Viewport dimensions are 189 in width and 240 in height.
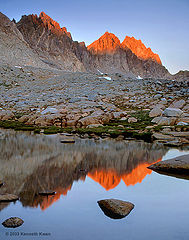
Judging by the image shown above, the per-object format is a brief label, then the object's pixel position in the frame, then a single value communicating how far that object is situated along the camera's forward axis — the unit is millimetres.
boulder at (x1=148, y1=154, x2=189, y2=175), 9711
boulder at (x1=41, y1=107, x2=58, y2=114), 28616
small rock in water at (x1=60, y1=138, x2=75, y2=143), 17169
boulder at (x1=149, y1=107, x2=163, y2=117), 27641
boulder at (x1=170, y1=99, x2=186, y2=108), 29956
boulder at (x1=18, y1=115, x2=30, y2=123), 29297
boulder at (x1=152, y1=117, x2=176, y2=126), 24109
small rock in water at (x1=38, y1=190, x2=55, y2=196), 6602
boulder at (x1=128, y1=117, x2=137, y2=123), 26622
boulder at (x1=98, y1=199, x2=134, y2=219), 5622
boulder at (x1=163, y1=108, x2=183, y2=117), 25030
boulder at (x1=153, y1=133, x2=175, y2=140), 19100
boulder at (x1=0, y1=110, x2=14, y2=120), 31484
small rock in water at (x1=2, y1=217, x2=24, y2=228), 4820
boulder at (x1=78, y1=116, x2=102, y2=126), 26234
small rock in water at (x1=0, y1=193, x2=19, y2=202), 6020
